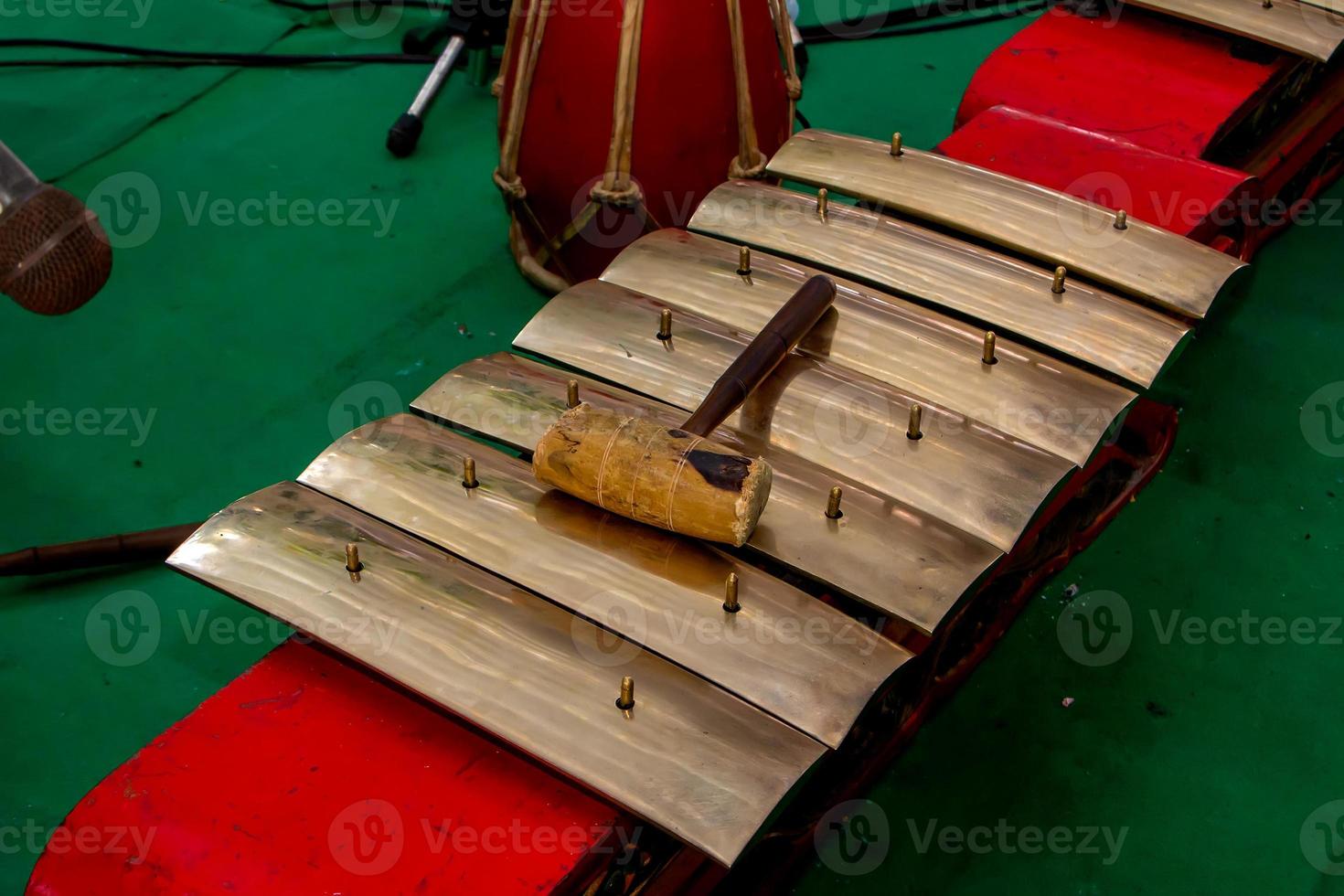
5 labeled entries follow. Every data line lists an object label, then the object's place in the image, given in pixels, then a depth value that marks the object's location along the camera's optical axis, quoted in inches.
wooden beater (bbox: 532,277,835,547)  71.2
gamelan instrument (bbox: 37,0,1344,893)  65.9
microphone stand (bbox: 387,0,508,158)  152.7
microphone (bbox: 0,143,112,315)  73.6
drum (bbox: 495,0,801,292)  118.0
